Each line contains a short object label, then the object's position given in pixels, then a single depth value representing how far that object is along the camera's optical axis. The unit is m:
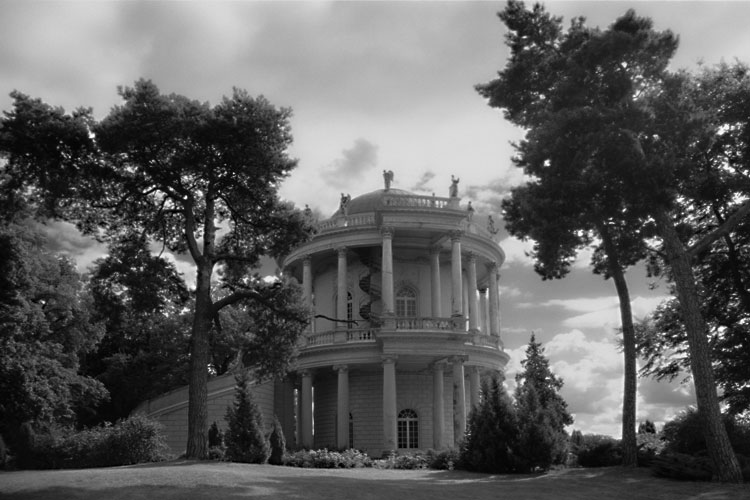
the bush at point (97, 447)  27.31
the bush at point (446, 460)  25.89
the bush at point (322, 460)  27.77
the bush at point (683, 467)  20.78
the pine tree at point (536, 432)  23.27
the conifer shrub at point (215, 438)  29.55
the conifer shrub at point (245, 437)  25.44
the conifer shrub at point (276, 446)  27.50
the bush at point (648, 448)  23.80
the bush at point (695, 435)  24.86
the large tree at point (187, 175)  23.98
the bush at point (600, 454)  25.73
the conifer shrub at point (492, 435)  23.64
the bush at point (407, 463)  28.33
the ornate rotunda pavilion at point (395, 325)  36.59
